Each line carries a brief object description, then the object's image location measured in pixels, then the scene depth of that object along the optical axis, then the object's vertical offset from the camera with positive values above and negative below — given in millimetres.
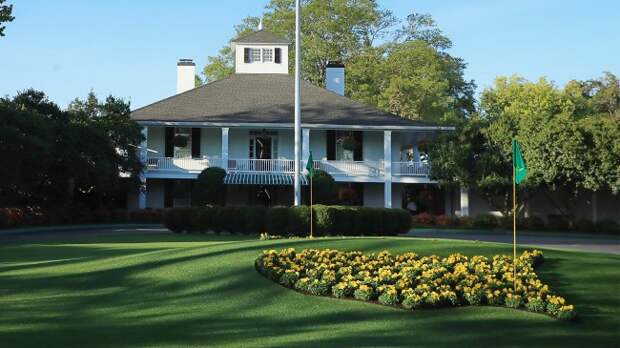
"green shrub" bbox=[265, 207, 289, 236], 24416 -490
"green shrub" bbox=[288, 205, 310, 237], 23906 -524
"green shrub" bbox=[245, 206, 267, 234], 26266 -479
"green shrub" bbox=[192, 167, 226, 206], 39469 +863
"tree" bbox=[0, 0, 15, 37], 22750 +5607
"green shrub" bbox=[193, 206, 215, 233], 27609 -509
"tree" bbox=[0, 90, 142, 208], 32781 +2502
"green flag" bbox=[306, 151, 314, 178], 24309 +1235
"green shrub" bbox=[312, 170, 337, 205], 38281 +799
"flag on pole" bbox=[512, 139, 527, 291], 11555 +584
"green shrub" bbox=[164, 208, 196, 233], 28250 -532
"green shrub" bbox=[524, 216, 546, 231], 40312 -955
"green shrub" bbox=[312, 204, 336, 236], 23906 -460
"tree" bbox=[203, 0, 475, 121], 59969 +12065
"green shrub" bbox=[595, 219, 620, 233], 39281 -1077
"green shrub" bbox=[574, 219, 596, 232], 39562 -1033
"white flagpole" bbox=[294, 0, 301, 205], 27391 +3243
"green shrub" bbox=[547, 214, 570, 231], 40312 -912
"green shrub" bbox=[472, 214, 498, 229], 40375 -859
